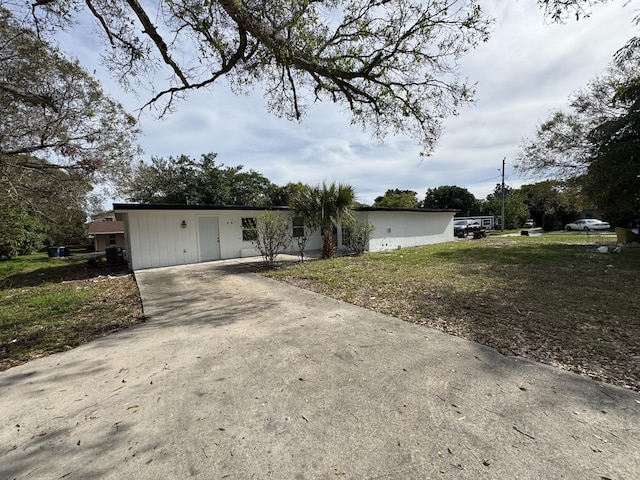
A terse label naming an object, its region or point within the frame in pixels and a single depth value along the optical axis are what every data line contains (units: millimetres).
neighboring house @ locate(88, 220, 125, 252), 27219
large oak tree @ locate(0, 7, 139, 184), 7102
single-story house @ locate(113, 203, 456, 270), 10508
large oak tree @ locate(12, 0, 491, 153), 5012
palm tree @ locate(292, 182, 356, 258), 10719
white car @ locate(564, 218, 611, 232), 28841
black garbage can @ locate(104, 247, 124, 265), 12820
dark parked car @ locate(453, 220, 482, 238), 25156
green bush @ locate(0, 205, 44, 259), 11000
